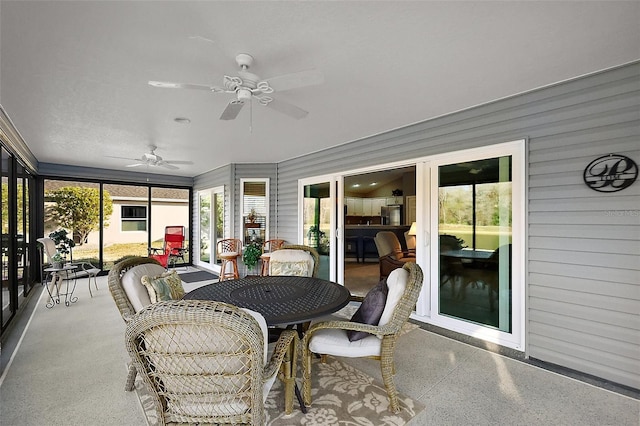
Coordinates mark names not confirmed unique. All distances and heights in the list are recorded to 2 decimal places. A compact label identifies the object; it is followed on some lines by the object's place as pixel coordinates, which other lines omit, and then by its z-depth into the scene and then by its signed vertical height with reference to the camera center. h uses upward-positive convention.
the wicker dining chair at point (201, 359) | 1.19 -0.64
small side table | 4.54 -1.10
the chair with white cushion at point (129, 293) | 2.26 -0.62
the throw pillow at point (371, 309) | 2.22 -0.75
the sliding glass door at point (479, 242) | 3.01 -0.33
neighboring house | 7.33 -0.01
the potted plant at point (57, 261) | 4.58 -0.76
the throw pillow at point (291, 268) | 3.57 -0.68
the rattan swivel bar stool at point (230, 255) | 5.93 -0.85
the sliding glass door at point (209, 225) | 7.37 -0.32
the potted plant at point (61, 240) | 4.97 -0.49
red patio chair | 7.84 -0.80
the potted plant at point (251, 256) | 5.85 -0.86
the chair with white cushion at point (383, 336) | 2.05 -0.91
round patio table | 1.98 -0.68
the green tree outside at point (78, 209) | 6.62 +0.09
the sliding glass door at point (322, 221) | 5.18 -0.16
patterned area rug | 1.97 -1.39
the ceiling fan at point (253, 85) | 2.02 +0.92
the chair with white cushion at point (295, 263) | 3.58 -0.61
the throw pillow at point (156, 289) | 2.16 -0.57
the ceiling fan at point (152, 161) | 4.96 +0.90
